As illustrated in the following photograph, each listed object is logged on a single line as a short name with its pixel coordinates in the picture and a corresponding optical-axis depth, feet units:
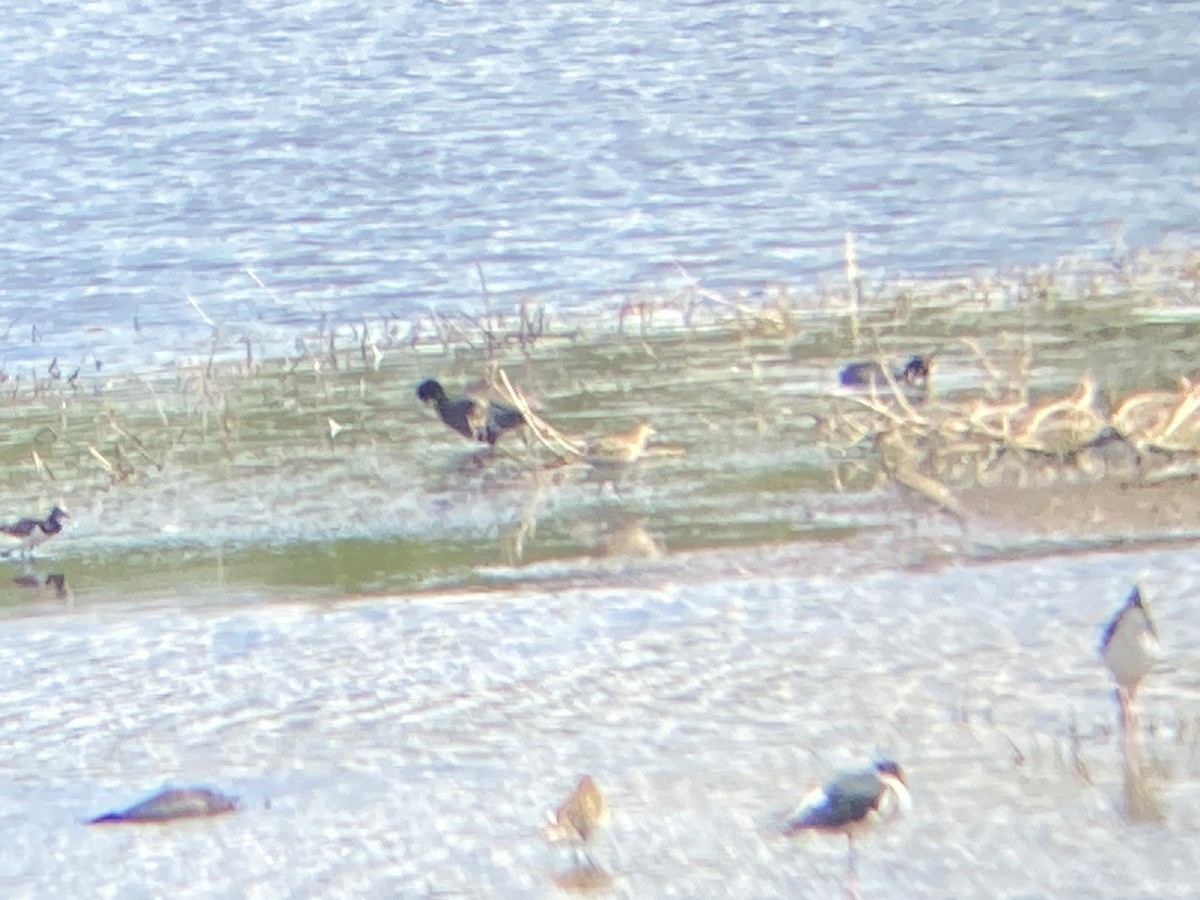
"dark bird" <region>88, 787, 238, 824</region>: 32.86
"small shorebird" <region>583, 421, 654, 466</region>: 56.44
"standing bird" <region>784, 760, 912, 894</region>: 30.19
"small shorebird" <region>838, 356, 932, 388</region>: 64.34
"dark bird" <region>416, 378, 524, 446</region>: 58.03
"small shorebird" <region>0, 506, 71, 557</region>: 52.08
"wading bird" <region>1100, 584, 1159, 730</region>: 34.42
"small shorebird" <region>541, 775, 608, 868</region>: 30.63
